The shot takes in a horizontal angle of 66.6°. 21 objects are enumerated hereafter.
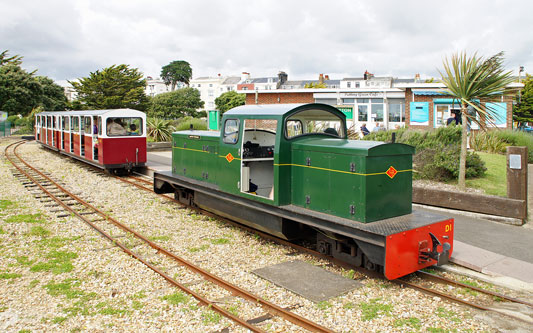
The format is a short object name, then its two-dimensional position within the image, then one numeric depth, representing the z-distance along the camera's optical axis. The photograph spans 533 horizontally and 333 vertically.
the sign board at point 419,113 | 24.51
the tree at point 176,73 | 110.38
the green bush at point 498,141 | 16.73
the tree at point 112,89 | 35.00
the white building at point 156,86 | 119.12
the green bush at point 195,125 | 26.83
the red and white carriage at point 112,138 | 15.16
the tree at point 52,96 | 46.86
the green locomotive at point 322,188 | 5.75
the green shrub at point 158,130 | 26.91
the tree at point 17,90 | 39.59
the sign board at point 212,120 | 25.10
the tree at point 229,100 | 68.06
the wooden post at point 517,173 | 8.87
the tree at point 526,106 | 42.56
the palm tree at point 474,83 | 9.95
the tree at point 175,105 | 71.56
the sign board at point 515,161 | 8.88
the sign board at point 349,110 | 27.52
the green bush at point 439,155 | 11.83
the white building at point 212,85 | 103.25
